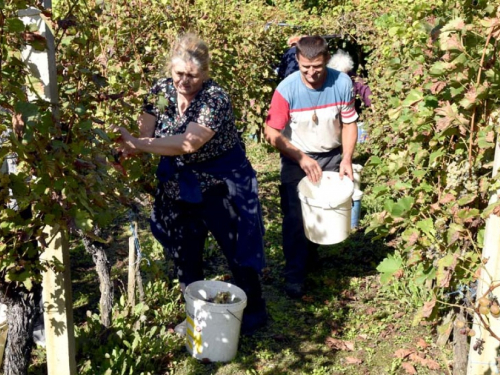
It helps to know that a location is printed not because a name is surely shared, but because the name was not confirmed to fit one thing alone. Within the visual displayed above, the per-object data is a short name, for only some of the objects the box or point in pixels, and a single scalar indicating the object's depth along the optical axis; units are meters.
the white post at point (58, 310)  2.64
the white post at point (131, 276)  3.93
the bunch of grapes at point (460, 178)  2.90
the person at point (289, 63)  7.48
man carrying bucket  4.39
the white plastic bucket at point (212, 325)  3.63
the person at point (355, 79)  7.12
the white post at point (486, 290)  2.49
